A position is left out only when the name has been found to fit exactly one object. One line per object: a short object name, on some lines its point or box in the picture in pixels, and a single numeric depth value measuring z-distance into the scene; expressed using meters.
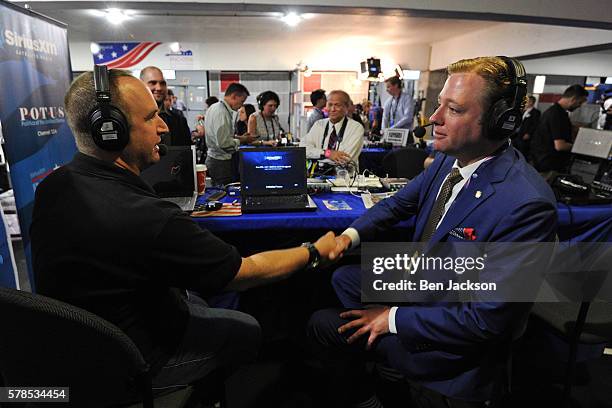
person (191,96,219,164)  6.32
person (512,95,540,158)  6.84
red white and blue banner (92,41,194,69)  8.45
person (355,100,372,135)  8.24
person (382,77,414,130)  6.62
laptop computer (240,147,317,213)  2.18
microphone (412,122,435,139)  2.83
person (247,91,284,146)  5.71
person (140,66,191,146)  3.35
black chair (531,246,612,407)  1.28
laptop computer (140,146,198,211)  2.17
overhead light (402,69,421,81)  9.69
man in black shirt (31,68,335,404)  0.95
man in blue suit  1.13
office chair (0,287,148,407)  0.74
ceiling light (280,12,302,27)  6.09
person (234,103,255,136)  6.39
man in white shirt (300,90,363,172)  3.80
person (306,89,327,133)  6.33
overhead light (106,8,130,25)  5.82
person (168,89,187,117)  3.75
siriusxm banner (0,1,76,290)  2.23
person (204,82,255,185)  4.41
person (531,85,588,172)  4.72
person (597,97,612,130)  5.08
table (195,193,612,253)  2.02
